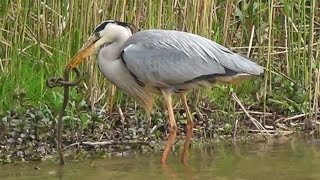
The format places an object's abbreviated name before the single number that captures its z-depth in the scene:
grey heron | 12.65
